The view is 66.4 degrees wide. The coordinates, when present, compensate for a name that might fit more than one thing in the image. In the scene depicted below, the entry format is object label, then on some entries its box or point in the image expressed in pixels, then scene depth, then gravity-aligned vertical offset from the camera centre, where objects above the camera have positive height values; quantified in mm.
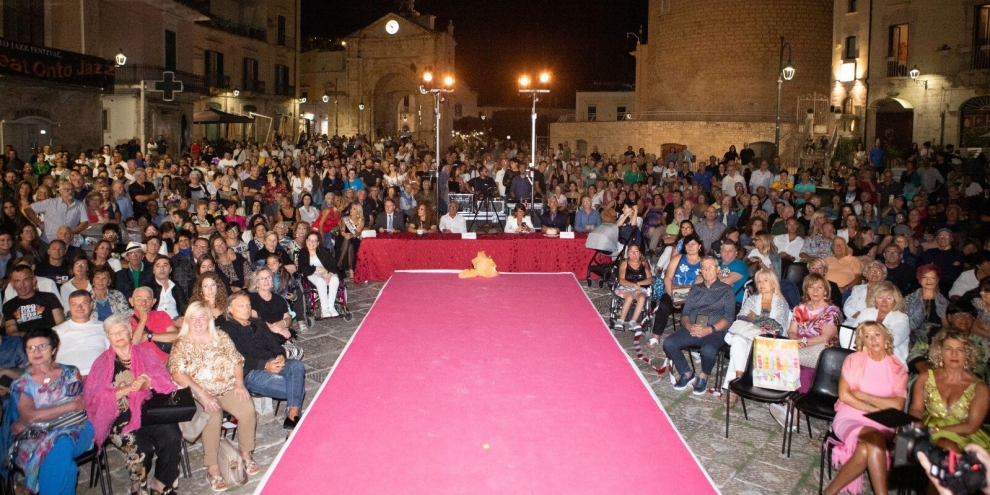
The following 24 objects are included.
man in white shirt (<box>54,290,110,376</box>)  4980 -941
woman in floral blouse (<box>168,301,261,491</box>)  4566 -1085
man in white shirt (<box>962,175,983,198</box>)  11773 +351
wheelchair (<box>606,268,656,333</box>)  7747 -1124
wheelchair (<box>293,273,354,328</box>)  8008 -1111
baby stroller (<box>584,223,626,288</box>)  9797 -546
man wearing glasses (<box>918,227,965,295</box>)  7570 -498
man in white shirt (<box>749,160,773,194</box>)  14156 +558
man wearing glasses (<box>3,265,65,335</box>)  5586 -842
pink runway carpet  4246 -1454
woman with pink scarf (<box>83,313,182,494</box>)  4242 -1249
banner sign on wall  17172 +3191
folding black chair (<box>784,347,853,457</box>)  4840 -1148
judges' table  10281 -699
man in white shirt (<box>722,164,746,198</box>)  14086 +454
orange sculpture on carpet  10086 -880
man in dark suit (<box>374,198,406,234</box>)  10898 -283
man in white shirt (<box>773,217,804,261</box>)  8789 -426
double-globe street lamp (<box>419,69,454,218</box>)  11805 +1843
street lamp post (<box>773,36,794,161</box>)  16778 +3029
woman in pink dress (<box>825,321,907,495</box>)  4180 -1101
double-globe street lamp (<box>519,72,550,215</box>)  11141 +1705
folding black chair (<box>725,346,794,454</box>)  4930 -1222
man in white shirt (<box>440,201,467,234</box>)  11281 -305
